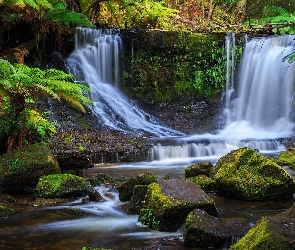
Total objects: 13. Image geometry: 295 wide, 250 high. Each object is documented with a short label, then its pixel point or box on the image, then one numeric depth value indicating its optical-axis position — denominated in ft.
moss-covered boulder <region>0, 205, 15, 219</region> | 16.95
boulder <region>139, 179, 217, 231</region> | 15.30
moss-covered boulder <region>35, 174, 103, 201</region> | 19.49
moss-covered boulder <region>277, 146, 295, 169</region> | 27.29
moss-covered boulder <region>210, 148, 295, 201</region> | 19.15
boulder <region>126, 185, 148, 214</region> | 17.56
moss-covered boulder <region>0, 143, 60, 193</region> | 20.52
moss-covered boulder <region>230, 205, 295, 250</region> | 10.93
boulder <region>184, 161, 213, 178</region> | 23.17
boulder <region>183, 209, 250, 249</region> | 13.70
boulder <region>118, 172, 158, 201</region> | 19.47
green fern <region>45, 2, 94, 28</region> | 40.27
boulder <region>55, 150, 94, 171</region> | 23.81
